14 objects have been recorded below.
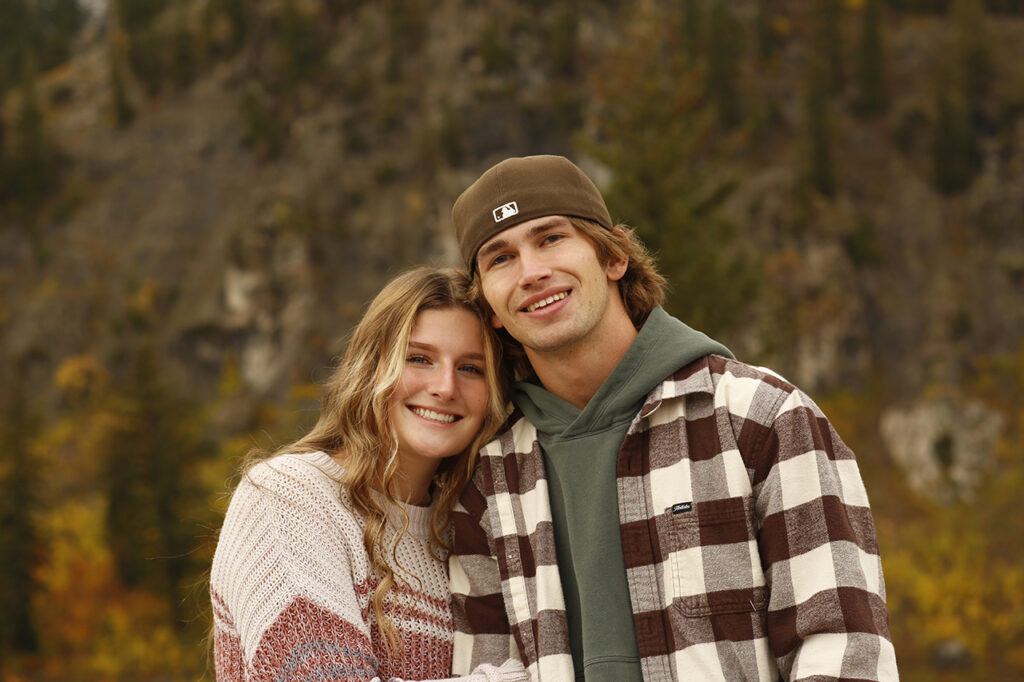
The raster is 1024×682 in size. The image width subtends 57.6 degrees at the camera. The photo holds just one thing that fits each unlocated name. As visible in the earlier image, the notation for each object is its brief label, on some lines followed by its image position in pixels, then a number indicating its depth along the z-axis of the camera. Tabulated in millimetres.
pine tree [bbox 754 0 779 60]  37972
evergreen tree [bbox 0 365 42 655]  24125
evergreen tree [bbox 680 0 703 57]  34450
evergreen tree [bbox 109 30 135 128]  48875
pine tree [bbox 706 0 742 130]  34688
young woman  2816
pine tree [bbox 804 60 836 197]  32312
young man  2471
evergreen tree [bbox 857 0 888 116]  35188
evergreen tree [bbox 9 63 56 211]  47000
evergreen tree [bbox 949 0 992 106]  33094
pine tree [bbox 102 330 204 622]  25219
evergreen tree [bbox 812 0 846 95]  36438
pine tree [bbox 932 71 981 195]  32062
